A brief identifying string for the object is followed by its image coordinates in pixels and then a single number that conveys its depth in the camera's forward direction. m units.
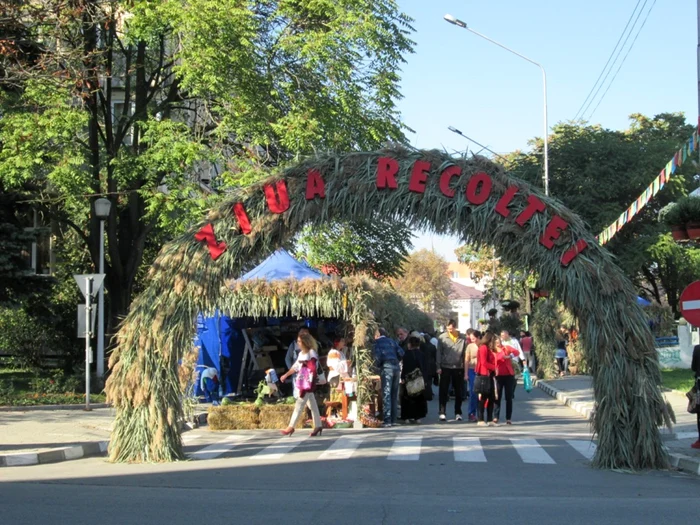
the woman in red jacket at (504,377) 16.31
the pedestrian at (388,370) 16.39
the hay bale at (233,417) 16.19
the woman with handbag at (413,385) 16.83
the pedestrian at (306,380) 14.26
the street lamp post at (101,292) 20.20
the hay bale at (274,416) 16.34
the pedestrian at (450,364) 17.73
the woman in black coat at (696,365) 11.95
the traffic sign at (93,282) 17.05
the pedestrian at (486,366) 16.03
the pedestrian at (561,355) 32.75
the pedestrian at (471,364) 17.30
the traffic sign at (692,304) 11.37
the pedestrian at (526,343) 30.83
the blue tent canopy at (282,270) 18.91
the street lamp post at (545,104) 24.88
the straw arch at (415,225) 10.82
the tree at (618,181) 36.62
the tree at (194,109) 21.25
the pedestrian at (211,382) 19.34
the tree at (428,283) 89.38
